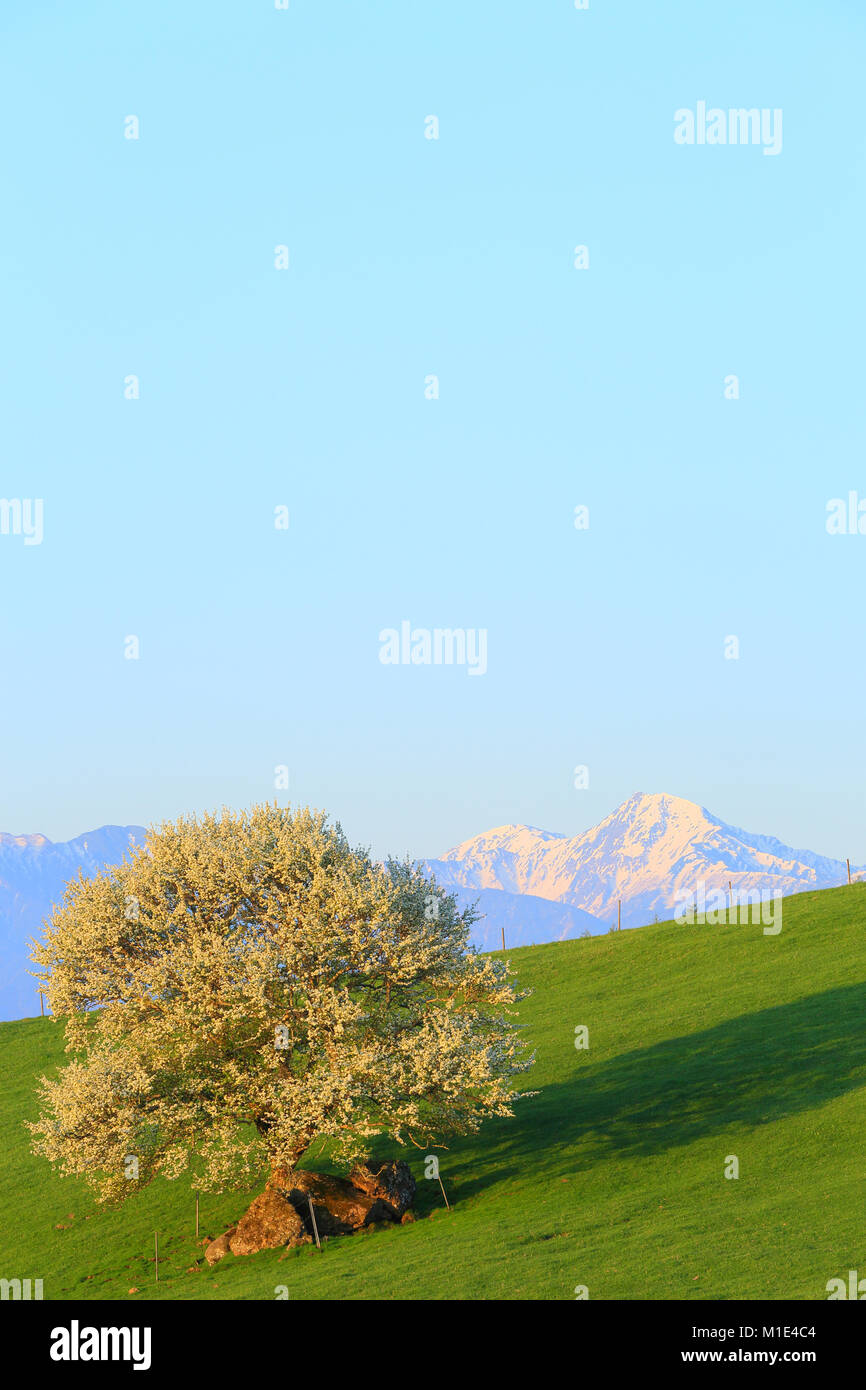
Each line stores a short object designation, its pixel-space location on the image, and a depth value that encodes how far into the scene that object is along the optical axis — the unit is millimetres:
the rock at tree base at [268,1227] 42781
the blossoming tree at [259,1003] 41375
